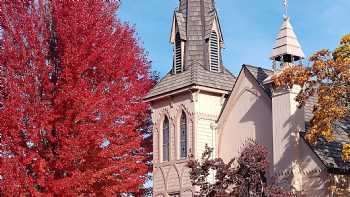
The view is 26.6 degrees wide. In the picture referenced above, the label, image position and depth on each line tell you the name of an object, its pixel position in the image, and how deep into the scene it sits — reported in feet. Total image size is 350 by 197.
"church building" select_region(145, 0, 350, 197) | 82.69
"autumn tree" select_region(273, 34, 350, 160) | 70.90
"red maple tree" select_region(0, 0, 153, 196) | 85.87
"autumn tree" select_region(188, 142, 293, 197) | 68.64
